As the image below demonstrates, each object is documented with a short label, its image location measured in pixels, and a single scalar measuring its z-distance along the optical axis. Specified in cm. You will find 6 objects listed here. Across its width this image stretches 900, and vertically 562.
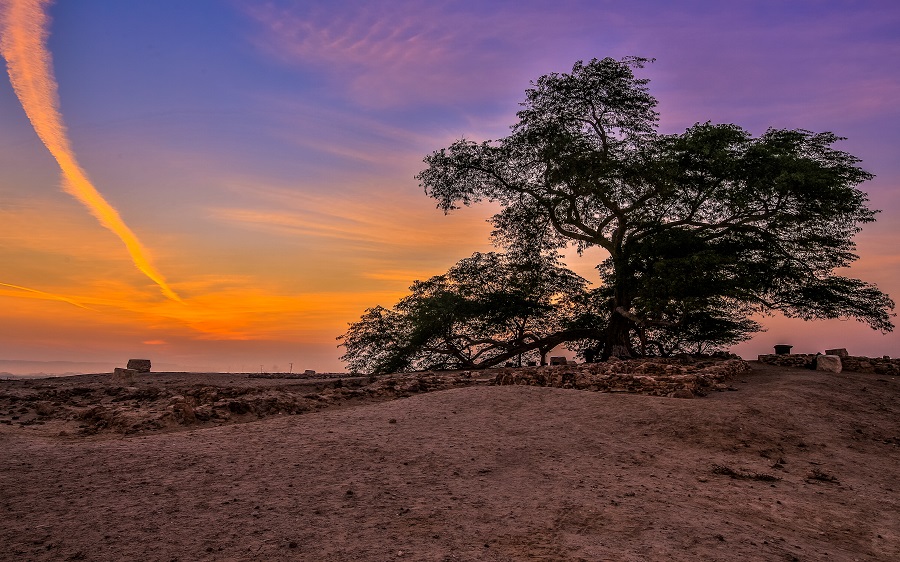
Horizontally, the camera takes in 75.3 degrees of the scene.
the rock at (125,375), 1897
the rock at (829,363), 1886
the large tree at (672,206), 2073
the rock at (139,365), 2288
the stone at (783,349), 2223
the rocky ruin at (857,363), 1916
